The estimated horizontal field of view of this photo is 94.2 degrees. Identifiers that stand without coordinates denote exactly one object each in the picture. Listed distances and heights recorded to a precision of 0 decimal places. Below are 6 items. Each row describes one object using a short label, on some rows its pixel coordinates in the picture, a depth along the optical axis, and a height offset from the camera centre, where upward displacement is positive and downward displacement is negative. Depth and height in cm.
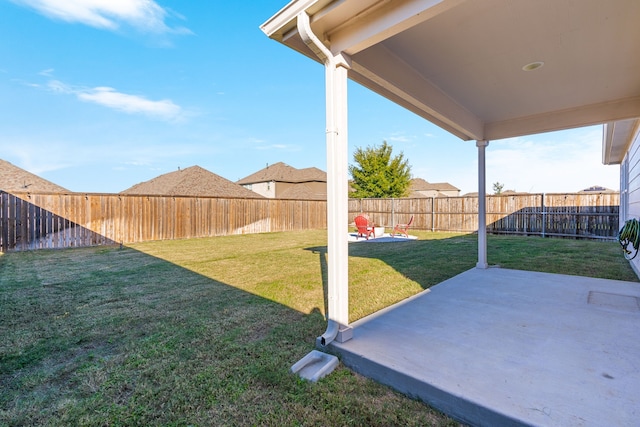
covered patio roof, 216 +150
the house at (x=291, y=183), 2970 +290
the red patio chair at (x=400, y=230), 1334 -88
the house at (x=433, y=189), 4522 +348
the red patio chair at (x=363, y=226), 1108 -55
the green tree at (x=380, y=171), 2214 +300
